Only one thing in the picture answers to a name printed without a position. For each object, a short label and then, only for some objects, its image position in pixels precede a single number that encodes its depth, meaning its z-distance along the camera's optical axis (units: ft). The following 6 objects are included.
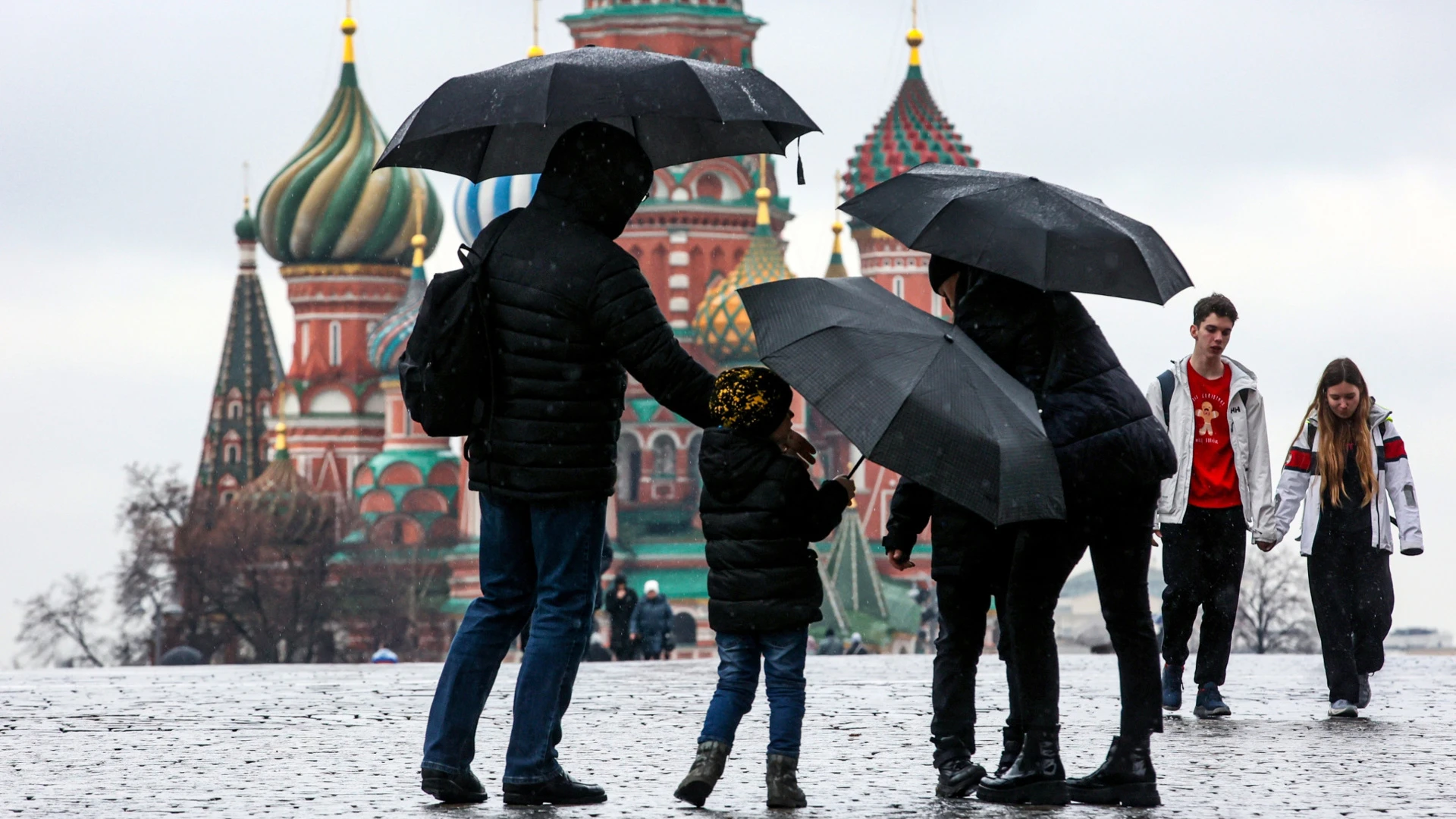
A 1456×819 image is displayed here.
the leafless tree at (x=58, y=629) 380.80
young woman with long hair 63.35
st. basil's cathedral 445.40
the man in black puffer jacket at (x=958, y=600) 44.51
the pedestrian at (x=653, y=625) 166.48
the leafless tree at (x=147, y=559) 398.35
